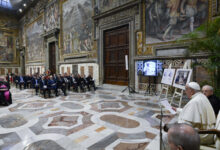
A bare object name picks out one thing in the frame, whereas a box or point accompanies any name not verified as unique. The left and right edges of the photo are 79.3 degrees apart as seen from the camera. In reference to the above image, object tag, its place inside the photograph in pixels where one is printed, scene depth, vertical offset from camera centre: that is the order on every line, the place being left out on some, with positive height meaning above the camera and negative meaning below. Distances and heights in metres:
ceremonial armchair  1.52 -0.74
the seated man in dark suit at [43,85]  7.08 -0.71
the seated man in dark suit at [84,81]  9.09 -0.66
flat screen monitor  6.89 +0.15
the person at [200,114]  1.87 -0.62
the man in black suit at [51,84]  7.28 -0.68
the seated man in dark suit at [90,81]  9.43 -0.69
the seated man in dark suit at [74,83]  8.80 -0.76
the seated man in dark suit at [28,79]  11.12 -0.59
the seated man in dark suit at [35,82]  8.16 -0.65
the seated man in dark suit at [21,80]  10.79 -0.66
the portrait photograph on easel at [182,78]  4.61 -0.26
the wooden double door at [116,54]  9.05 +1.23
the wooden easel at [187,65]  5.06 +0.21
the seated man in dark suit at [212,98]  2.89 -0.62
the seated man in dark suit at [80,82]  8.90 -0.70
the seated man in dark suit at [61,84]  7.83 -0.73
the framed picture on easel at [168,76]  5.43 -0.23
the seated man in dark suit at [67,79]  8.70 -0.51
